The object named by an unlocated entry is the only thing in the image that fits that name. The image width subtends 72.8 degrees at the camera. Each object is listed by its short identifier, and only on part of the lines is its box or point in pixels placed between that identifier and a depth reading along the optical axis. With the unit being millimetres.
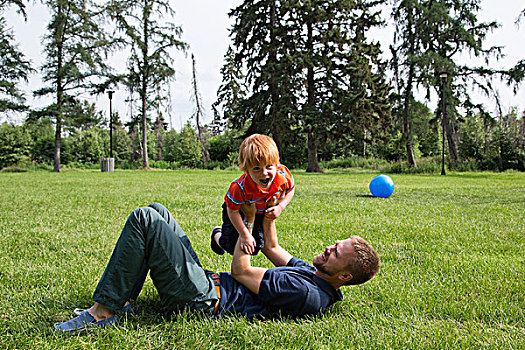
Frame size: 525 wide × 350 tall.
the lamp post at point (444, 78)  22283
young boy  2398
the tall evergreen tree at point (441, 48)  26203
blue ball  9438
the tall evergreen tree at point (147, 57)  28958
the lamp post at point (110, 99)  27375
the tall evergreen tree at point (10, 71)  23812
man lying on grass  2223
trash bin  26797
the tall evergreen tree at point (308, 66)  24328
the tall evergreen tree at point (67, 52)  24797
